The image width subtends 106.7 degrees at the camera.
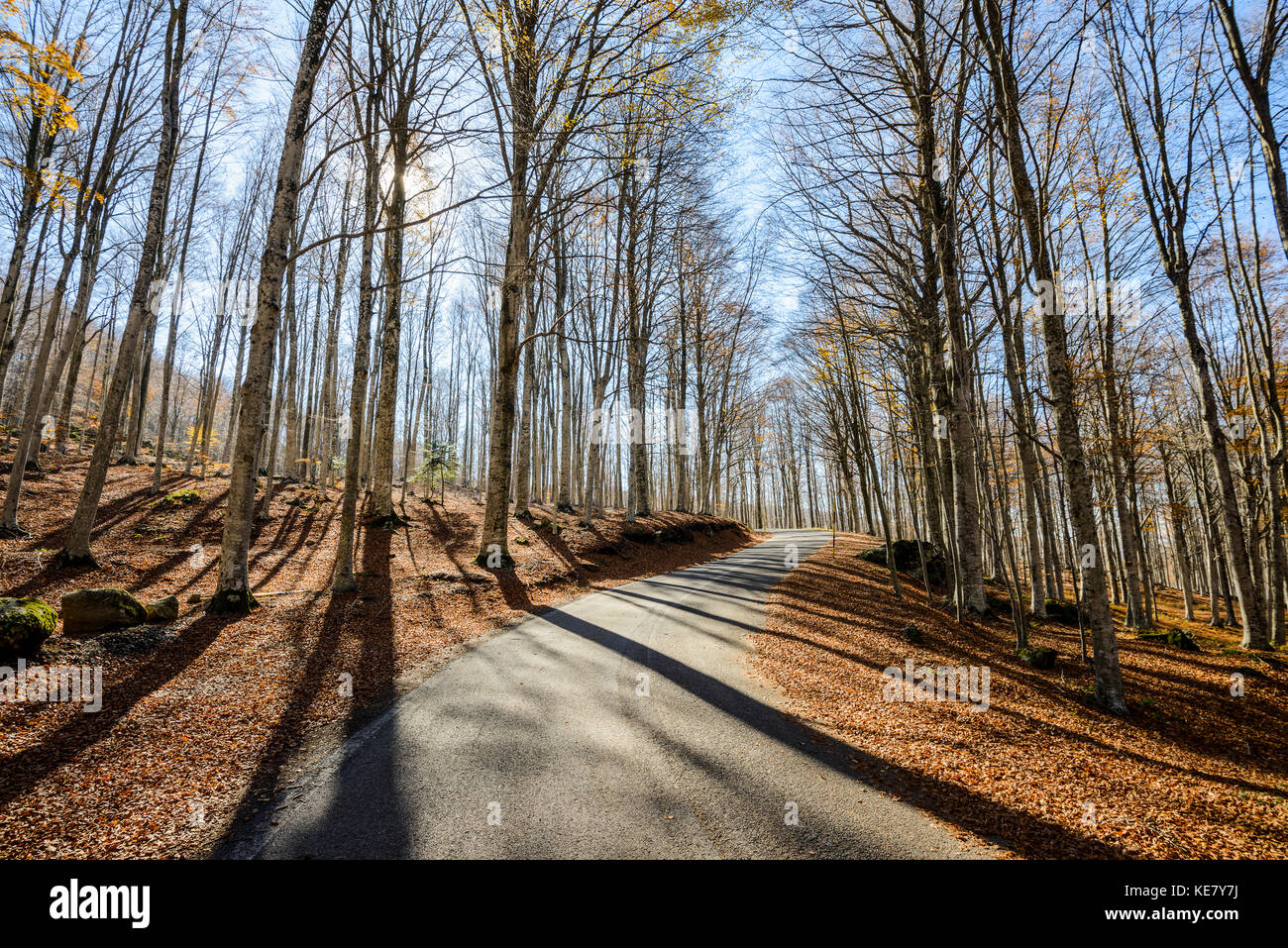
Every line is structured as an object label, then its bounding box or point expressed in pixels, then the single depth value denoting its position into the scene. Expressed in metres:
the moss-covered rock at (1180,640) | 8.92
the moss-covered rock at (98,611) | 5.60
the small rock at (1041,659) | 6.90
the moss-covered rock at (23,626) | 4.51
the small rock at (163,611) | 6.34
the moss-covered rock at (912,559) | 13.89
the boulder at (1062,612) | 11.88
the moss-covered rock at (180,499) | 13.14
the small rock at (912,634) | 7.77
